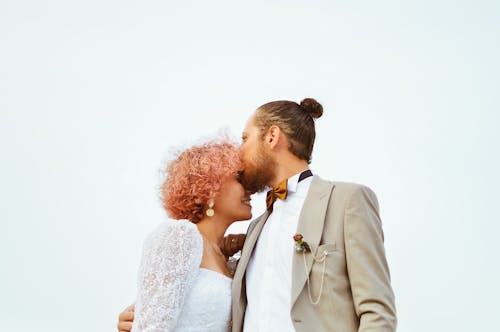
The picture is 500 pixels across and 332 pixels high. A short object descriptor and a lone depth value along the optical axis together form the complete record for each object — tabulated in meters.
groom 2.77
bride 2.84
